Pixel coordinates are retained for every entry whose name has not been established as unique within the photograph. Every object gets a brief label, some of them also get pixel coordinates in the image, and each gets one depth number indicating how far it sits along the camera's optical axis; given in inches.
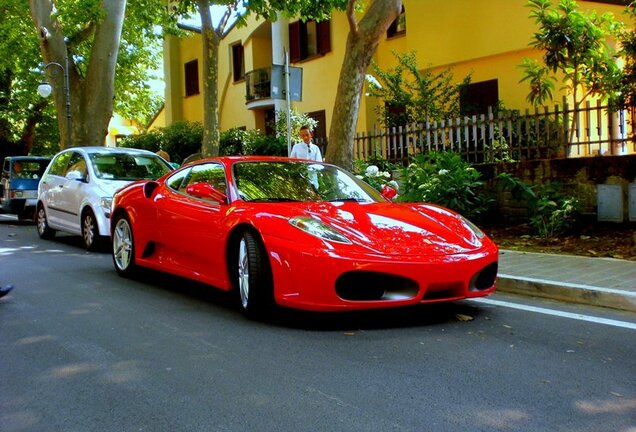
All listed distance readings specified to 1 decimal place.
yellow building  611.8
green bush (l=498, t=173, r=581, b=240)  339.6
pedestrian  423.2
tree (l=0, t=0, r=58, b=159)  997.8
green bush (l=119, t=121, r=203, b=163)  899.4
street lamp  653.3
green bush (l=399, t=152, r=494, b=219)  371.2
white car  375.2
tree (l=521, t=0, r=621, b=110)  386.3
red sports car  182.4
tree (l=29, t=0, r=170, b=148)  637.9
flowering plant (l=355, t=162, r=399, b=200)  391.5
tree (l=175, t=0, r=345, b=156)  561.0
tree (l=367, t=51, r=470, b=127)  599.5
